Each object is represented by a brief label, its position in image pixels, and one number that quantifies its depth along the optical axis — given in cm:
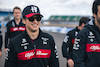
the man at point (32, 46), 211
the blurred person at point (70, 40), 390
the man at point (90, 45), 219
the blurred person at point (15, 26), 496
